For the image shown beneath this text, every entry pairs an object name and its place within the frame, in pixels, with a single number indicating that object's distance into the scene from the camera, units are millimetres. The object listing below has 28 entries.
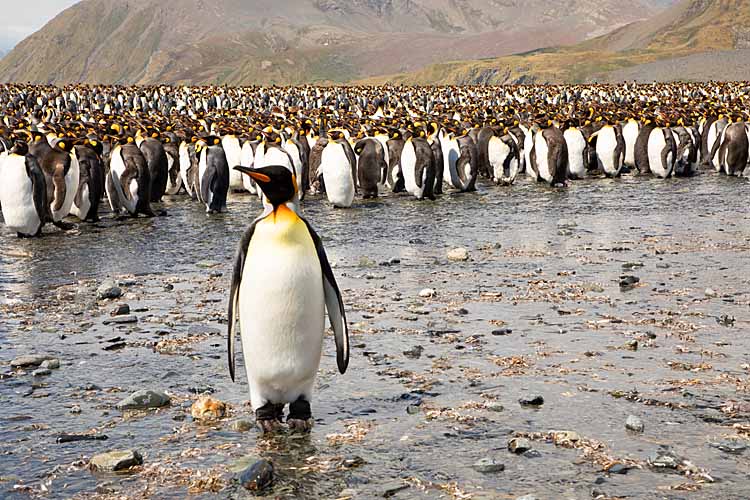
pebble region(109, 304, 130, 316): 7367
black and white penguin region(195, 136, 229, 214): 13797
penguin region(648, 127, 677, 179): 18078
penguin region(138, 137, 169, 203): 14438
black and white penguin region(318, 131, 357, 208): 14016
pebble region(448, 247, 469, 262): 9700
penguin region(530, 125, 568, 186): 16766
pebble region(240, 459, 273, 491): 3943
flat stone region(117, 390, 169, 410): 5047
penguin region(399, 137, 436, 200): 14758
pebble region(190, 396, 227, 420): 4852
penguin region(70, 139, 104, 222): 12633
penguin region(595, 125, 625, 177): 18547
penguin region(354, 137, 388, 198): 15320
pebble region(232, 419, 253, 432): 4711
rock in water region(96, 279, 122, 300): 8047
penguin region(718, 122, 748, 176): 17984
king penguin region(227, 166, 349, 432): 4574
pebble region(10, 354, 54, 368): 5926
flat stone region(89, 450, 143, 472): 4141
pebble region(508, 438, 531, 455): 4277
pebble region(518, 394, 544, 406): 4934
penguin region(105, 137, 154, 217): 13234
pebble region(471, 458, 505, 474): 4086
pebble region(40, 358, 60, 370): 5855
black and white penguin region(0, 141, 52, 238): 10992
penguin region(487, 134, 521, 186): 17266
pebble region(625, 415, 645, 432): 4508
